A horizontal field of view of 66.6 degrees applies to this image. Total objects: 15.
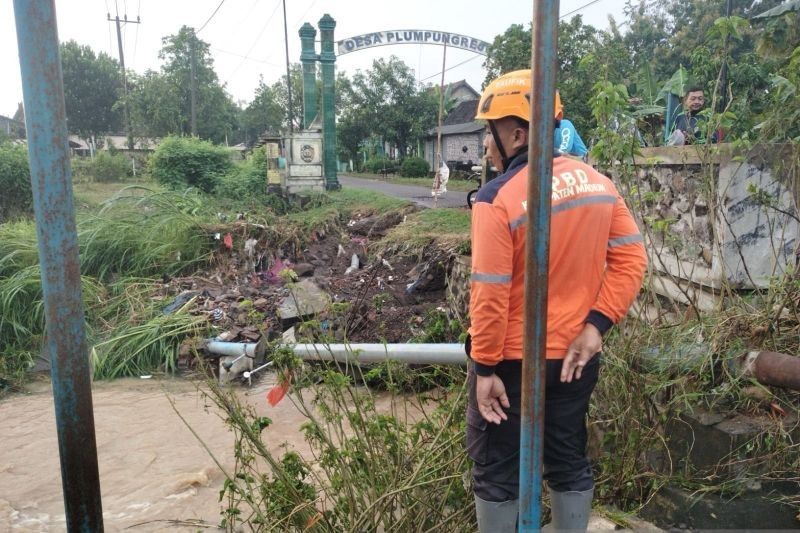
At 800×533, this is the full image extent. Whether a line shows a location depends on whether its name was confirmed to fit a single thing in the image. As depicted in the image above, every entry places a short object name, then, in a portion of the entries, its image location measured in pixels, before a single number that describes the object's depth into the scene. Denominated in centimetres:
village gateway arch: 1441
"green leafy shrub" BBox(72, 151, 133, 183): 2564
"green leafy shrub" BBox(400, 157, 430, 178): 2970
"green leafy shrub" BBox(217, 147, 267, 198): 1400
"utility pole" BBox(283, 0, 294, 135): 2873
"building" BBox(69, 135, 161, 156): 3462
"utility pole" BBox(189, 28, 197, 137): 3132
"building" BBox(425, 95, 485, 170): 3070
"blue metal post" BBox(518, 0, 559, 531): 116
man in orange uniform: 188
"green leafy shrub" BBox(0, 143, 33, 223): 1498
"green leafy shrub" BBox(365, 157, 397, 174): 3347
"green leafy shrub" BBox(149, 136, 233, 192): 1483
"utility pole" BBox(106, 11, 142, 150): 3111
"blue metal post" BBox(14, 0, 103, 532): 126
